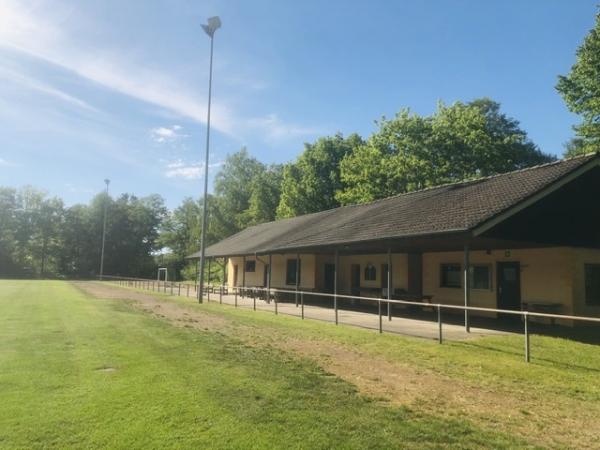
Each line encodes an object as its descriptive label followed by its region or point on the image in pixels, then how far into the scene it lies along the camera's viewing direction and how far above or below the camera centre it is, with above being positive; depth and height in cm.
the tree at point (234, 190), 7206 +1212
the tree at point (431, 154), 3762 +978
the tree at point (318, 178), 4912 +955
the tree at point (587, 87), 2409 +963
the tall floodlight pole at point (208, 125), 2145 +674
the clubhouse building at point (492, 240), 1415 +109
